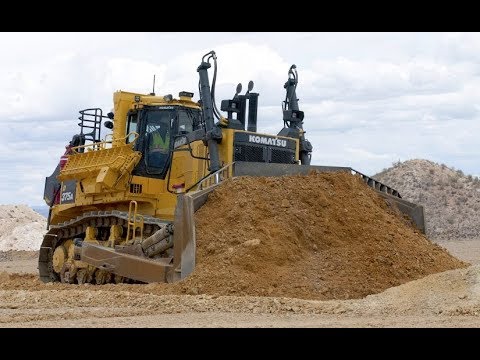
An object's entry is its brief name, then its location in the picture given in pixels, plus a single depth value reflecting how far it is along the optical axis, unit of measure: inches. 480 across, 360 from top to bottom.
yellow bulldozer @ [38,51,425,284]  521.0
